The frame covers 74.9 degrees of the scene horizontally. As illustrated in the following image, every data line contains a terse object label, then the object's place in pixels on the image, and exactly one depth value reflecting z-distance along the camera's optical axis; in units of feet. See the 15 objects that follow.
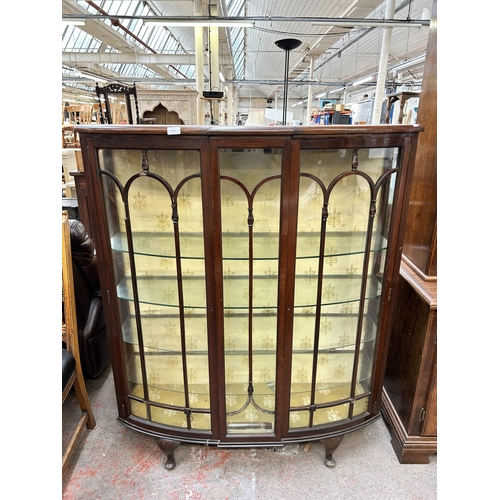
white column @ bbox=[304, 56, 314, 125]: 33.11
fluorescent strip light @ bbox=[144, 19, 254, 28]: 12.90
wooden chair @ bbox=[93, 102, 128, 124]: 16.66
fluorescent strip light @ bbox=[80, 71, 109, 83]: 28.62
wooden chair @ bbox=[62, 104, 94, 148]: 14.98
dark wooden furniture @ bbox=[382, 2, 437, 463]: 4.72
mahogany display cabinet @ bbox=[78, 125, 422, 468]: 3.97
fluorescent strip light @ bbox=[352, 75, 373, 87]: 25.47
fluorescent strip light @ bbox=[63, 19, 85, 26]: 13.97
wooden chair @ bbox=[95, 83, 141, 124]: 9.69
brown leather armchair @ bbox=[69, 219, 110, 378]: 6.17
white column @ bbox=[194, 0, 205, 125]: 15.59
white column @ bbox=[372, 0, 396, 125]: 15.26
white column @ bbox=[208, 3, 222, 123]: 19.32
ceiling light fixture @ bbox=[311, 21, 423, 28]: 14.57
